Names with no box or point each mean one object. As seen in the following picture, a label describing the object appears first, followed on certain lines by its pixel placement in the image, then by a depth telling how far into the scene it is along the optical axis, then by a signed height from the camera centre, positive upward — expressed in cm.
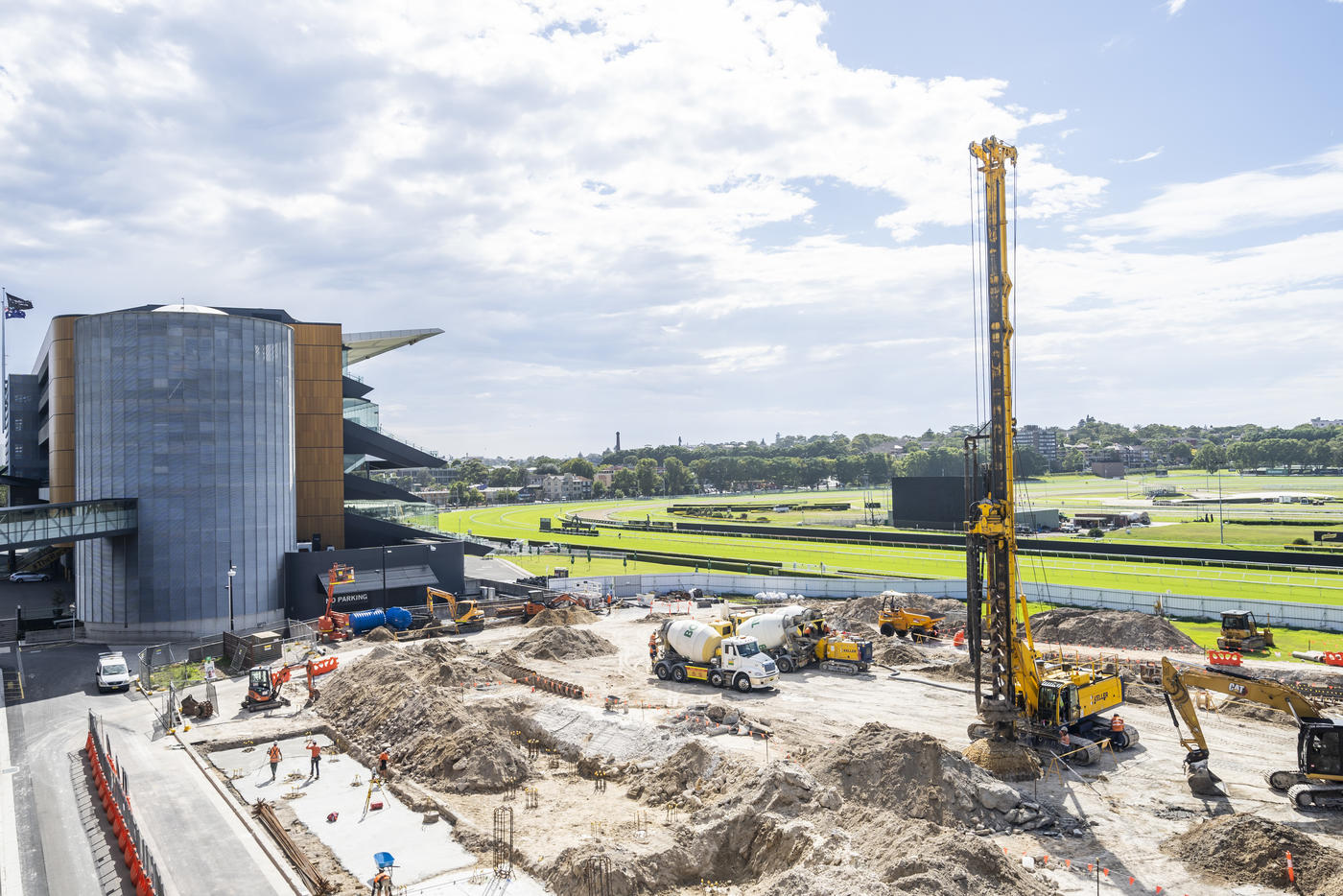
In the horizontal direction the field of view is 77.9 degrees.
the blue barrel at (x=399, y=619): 5428 -959
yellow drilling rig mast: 2753 -521
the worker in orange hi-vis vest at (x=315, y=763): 2780 -972
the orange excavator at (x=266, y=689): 3631 -951
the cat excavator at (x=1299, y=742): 2350 -837
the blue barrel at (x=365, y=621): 5325 -950
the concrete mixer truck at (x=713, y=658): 3828 -916
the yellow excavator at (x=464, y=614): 5541 -959
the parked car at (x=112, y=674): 3919 -929
